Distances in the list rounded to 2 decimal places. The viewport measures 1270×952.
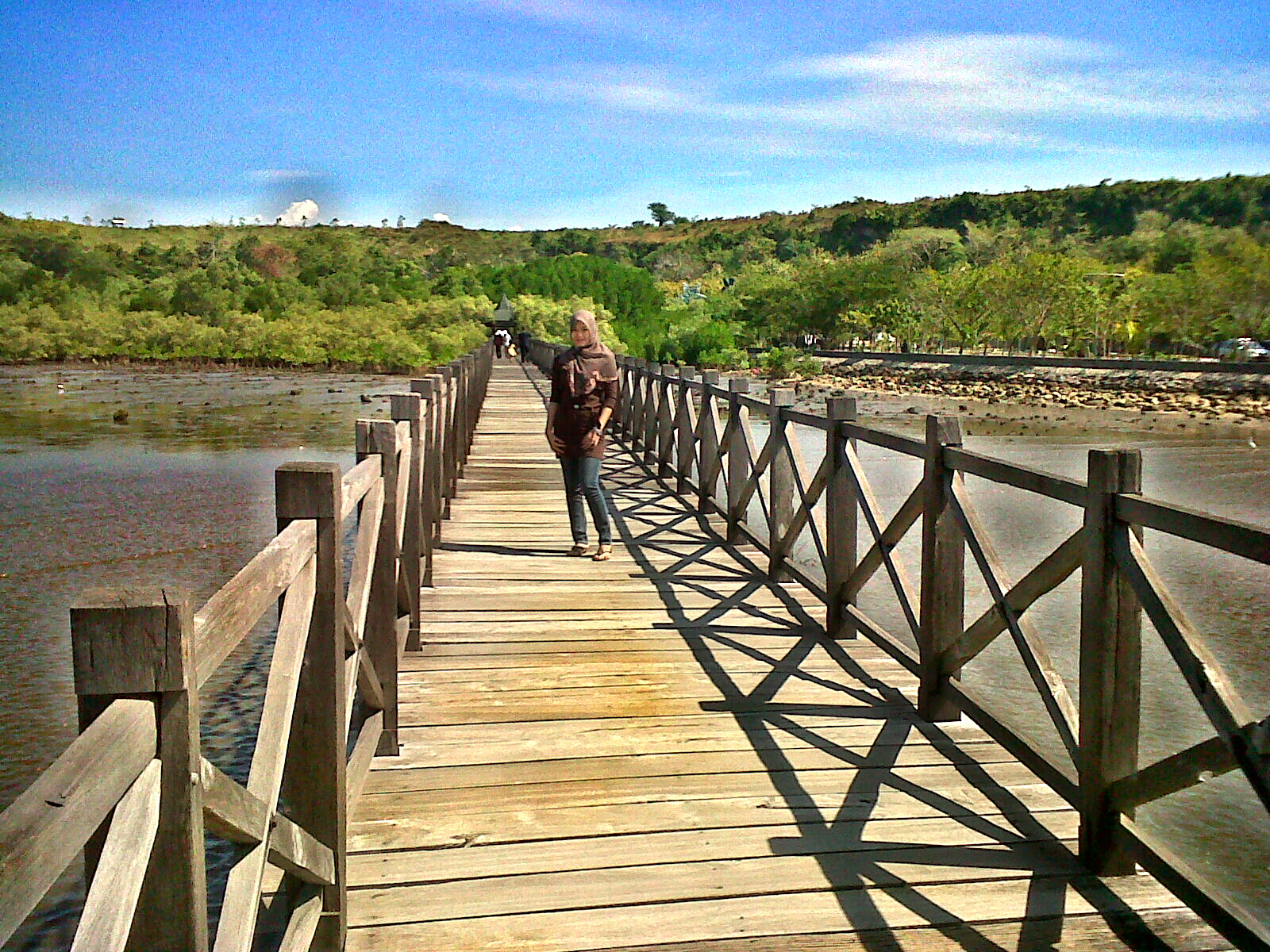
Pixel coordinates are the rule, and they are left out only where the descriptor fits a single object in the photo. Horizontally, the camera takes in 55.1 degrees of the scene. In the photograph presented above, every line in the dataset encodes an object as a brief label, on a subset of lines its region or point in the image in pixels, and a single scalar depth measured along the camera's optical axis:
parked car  46.91
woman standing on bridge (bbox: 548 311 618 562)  7.05
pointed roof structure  50.78
